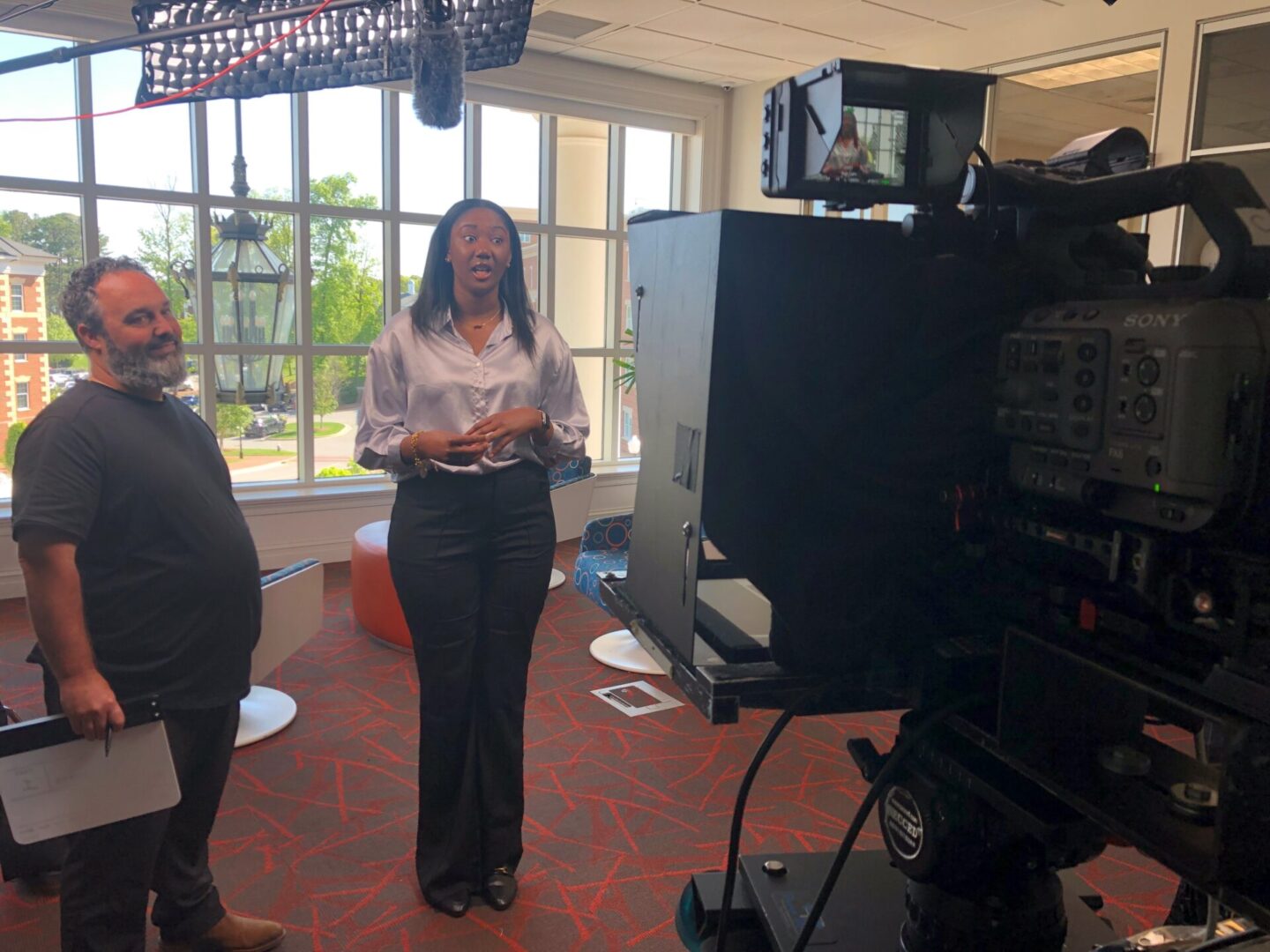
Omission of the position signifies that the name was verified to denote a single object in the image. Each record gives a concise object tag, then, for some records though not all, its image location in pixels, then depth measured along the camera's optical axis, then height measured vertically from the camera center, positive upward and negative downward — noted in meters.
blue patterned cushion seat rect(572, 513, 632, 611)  3.77 -0.89
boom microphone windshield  1.90 +0.51
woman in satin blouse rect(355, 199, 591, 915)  1.96 -0.38
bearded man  1.52 -0.42
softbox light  1.95 +0.56
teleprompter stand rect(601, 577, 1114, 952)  0.83 -0.64
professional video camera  0.68 -0.12
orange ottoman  3.75 -1.06
